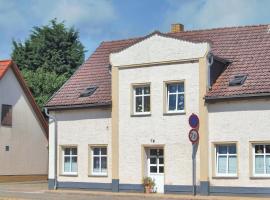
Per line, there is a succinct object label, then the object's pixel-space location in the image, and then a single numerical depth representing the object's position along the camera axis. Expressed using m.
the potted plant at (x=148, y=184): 30.17
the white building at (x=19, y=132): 40.97
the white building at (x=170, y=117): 27.95
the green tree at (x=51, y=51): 56.97
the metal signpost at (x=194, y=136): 28.59
